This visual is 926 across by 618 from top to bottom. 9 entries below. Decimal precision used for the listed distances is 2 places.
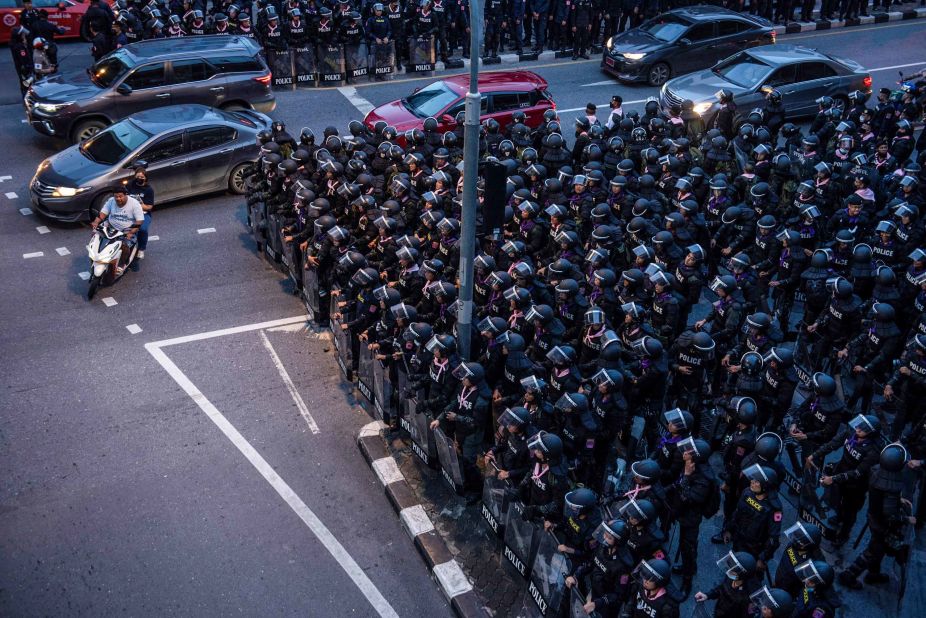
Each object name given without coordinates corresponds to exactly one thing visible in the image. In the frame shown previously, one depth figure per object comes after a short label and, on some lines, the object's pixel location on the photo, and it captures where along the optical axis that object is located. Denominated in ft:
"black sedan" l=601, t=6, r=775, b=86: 70.69
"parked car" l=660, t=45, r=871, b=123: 61.36
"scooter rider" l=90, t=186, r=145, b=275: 43.32
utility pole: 28.12
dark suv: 55.52
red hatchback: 55.83
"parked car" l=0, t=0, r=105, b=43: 73.00
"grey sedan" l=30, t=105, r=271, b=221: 48.08
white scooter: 42.65
